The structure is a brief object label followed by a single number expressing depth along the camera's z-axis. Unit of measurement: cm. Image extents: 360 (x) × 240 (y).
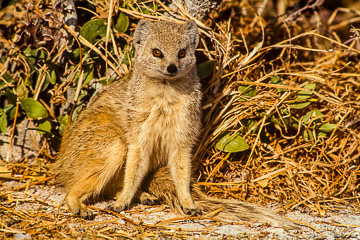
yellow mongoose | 546
